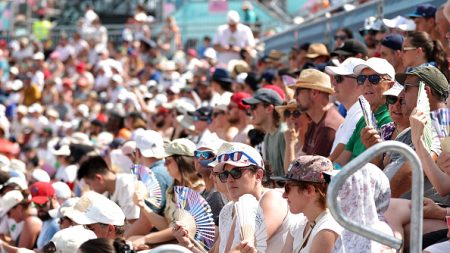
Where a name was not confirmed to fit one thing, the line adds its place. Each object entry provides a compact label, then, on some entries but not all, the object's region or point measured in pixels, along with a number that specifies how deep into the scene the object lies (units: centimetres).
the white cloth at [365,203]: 1075
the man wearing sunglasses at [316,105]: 1797
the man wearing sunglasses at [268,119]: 1969
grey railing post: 870
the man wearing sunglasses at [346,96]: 1611
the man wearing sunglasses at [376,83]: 1608
